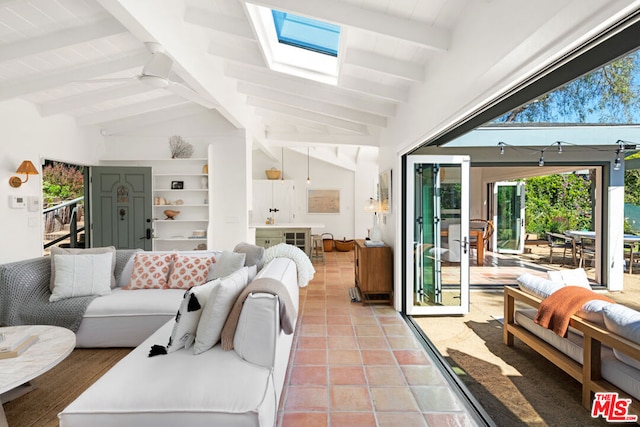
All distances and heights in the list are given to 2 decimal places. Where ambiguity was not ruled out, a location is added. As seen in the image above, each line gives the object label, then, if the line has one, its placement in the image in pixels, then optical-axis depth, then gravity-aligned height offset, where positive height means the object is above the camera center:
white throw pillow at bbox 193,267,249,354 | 2.12 -0.68
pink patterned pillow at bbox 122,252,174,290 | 3.65 -0.69
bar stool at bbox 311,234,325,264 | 8.46 -1.00
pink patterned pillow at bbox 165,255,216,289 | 3.64 -0.69
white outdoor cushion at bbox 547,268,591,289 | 3.23 -0.66
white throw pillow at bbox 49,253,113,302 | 3.28 -0.67
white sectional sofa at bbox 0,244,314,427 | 1.67 -0.91
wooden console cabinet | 4.57 -0.84
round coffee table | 1.81 -0.87
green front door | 5.61 +0.00
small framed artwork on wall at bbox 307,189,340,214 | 10.39 +0.16
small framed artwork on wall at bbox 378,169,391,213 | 4.68 +0.23
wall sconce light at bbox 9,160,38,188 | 4.00 +0.39
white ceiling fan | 2.59 +1.02
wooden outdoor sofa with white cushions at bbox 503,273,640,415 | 2.02 -0.96
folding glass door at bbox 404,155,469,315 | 4.21 -0.35
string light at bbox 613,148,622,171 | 5.17 +0.68
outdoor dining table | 5.65 -0.52
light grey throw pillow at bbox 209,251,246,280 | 3.38 -0.56
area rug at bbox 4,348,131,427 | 2.23 -1.33
